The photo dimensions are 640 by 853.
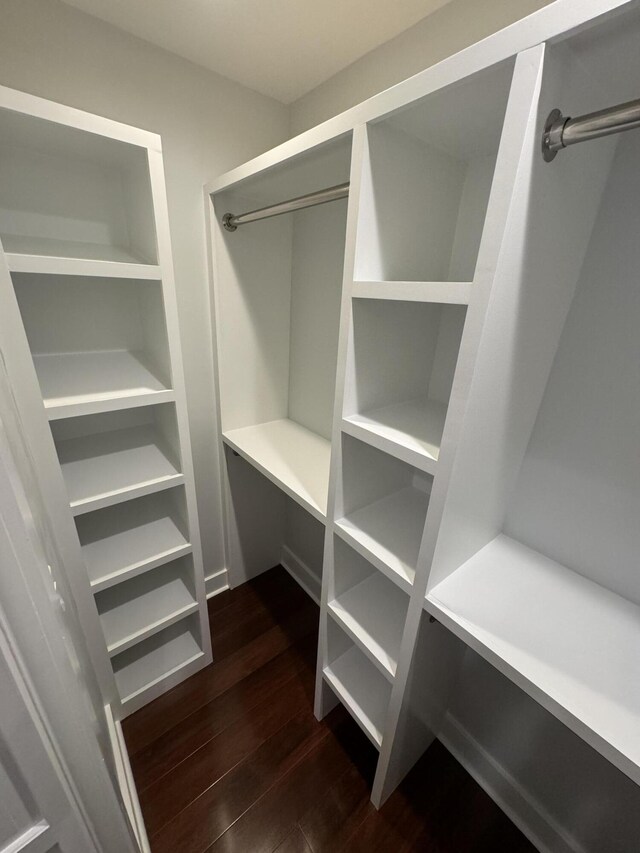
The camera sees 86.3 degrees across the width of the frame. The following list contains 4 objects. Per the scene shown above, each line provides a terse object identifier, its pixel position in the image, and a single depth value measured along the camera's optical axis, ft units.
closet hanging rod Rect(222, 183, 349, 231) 2.88
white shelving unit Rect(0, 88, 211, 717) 2.97
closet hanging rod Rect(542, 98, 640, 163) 1.50
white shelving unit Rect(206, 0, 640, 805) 1.84
